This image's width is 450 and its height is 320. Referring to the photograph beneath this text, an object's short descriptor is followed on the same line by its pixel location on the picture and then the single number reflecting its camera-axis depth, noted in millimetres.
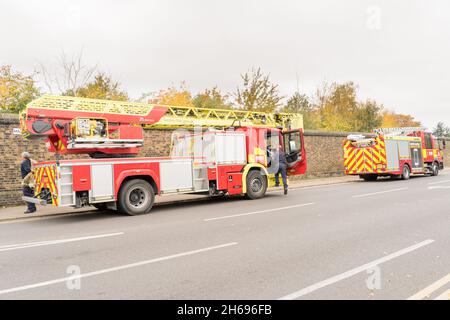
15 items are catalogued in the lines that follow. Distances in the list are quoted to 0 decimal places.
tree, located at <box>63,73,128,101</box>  28375
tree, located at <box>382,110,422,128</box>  62244
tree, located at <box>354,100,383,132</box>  35000
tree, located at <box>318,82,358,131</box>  35794
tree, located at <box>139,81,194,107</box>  32250
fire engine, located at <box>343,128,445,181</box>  20328
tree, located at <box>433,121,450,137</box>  76500
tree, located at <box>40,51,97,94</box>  25484
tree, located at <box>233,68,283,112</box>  25766
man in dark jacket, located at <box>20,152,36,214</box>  10761
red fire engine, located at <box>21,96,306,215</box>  9422
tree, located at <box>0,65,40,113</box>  23422
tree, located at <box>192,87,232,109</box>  31594
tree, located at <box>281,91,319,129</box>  30900
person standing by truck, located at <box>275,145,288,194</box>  13781
